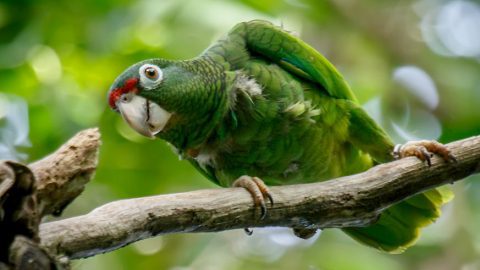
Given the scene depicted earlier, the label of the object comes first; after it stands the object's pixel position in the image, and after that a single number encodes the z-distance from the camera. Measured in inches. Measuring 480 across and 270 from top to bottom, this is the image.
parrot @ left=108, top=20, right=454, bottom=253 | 238.4
